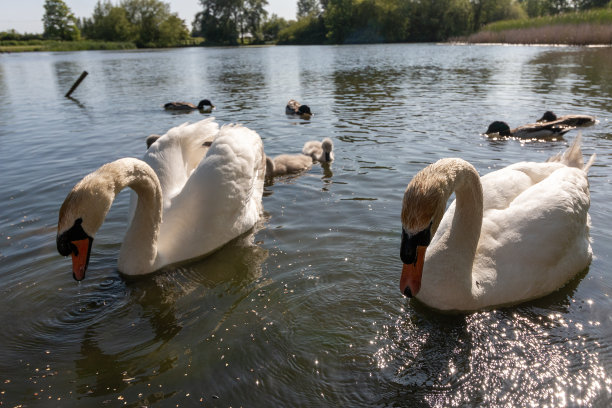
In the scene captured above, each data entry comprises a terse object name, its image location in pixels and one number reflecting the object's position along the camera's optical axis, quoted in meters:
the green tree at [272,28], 120.44
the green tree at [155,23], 97.75
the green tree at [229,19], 107.94
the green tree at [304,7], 144.10
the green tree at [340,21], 88.06
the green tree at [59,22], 109.44
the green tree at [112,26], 100.19
